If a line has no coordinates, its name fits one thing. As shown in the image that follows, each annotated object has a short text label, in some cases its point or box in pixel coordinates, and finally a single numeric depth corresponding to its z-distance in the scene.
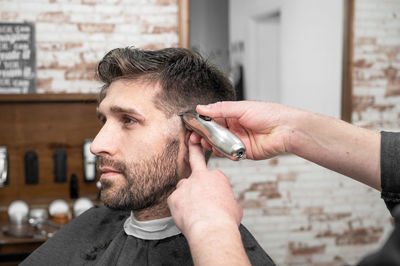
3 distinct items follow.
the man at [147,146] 1.41
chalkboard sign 2.84
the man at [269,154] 0.88
